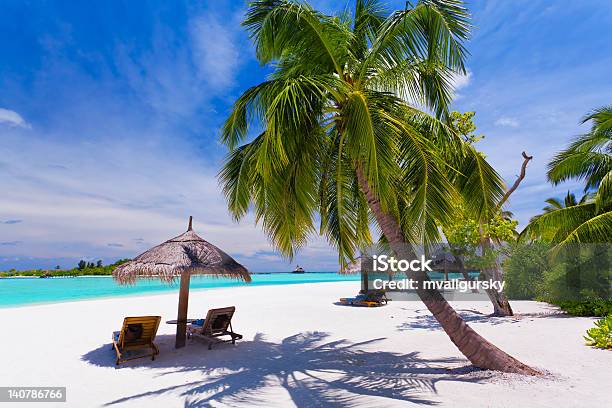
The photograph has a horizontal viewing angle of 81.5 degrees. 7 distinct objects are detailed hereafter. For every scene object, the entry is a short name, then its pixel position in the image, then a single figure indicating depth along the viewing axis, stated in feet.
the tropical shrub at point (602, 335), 22.43
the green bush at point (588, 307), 36.17
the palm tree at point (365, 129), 16.75
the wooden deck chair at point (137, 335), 21.83
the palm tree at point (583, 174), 34.60
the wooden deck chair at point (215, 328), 25.17
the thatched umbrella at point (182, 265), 23.81
